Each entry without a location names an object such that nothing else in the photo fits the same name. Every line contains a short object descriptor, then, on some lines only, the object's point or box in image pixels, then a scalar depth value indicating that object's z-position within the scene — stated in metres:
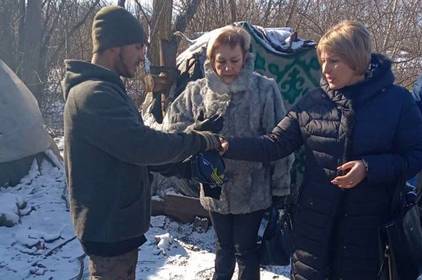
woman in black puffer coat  2.26
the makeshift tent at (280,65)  5.13
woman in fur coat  3.05
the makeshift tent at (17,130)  6.06
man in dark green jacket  2.12
